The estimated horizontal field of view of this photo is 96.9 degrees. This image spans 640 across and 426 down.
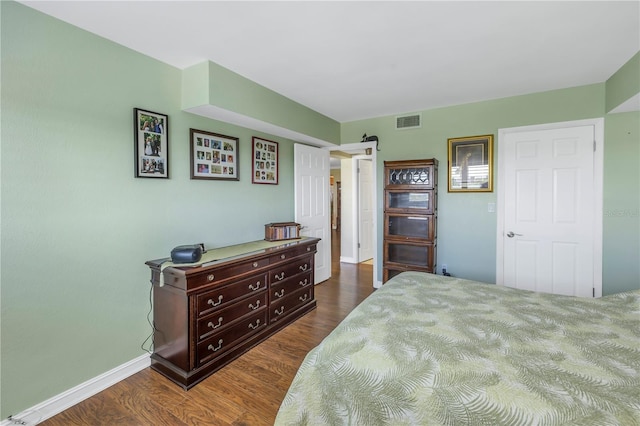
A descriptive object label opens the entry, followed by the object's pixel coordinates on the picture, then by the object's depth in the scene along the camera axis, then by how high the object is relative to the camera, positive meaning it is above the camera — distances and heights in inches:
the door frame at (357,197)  230.1 +9.8
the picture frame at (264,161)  129.1 +22.7
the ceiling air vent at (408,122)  152.0 +47.7
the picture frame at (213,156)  103.7 +20.9
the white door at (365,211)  233.3 -1.7
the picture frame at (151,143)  86.9 +20.9
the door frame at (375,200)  164.7 +5.3
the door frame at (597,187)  116.3 +9.0
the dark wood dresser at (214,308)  81.4 -32.2
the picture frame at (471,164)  136.1 +22.4
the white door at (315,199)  154.4 +6.1
